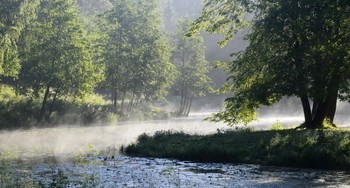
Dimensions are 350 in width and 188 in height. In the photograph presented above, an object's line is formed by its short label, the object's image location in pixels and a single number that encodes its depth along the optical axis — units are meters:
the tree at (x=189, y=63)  94.19
